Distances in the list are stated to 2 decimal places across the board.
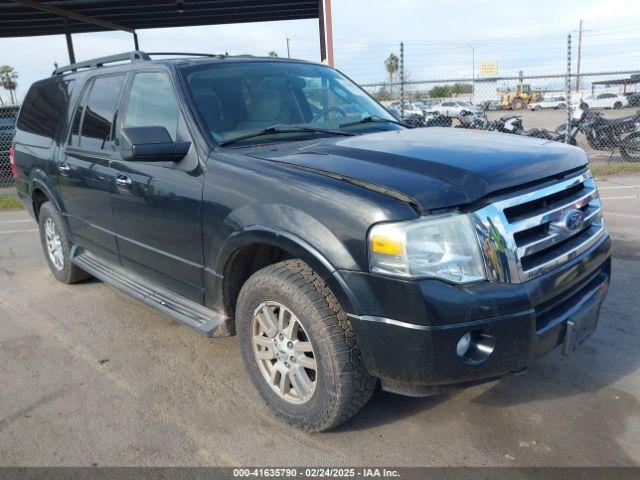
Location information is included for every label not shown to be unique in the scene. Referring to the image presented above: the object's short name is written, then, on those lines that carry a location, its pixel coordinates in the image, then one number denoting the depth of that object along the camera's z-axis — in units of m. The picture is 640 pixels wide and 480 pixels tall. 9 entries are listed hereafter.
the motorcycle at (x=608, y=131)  11.91
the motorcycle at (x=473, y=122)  13.39
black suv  2.39
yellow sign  49.47
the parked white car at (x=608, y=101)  39.53
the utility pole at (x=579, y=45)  46.41
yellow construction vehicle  44.19
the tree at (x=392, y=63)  82.55
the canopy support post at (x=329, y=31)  10.10
